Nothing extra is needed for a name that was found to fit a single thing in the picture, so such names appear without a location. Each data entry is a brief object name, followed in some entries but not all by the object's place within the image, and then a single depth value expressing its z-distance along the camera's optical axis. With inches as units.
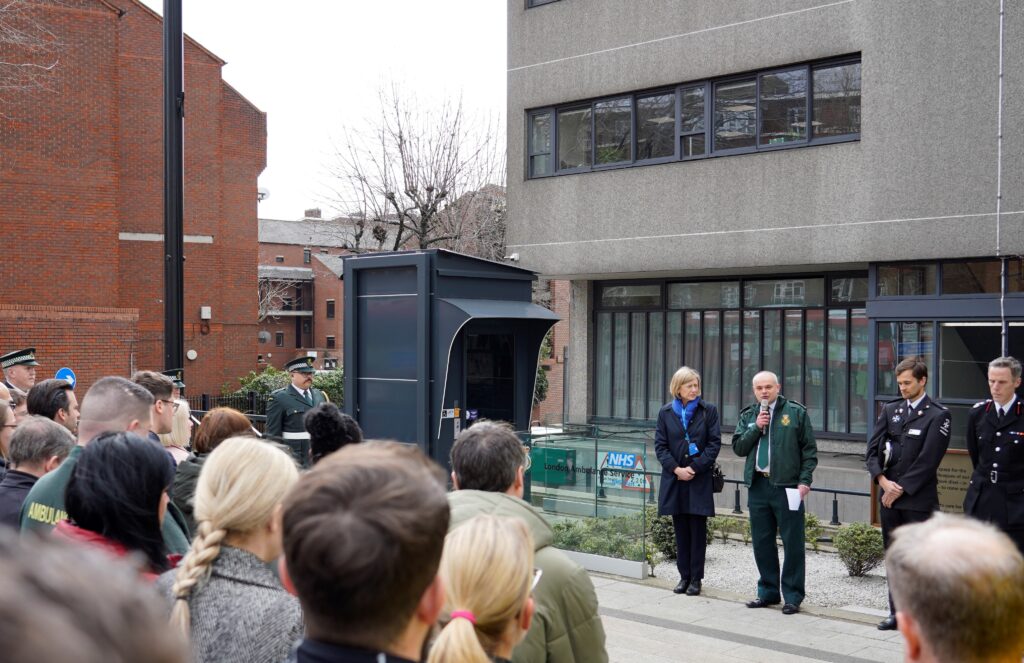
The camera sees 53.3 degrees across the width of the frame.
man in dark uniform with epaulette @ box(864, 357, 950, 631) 321.7
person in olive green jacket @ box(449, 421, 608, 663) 134.0
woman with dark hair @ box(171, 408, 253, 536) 219.9
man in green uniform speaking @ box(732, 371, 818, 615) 345.1
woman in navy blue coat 364.2
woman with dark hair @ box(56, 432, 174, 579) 130.2
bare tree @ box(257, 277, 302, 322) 2493.8
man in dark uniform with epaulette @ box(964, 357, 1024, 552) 315.3
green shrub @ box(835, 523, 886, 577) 395.5
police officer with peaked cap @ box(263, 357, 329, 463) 445.4
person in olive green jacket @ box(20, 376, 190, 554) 167.9
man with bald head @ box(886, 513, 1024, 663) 91.4
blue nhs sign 407.2
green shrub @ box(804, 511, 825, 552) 462.3
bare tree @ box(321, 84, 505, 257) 1263.5
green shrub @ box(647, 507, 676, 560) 432.1
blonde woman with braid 109.3
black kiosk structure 462.6
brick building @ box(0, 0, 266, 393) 1060.1
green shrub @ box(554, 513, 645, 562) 397.1
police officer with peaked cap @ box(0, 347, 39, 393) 402.0
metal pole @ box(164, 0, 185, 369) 352.2
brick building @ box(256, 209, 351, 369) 2984.7
